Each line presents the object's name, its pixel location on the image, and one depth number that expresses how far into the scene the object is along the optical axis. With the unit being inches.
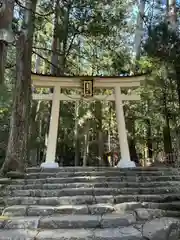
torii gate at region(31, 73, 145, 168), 210.5
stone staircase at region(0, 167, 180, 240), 97.0
